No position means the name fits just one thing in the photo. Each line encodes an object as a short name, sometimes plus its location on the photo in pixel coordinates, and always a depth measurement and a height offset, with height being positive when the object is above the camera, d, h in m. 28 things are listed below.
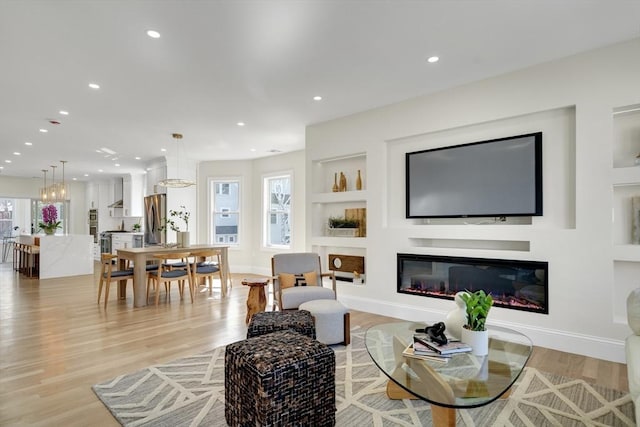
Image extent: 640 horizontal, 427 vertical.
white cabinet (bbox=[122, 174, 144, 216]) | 10.10 +0.60
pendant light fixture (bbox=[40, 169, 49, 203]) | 9.53 +0.59
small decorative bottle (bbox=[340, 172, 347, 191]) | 5.15 +0.48
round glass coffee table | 1.66 -0.85
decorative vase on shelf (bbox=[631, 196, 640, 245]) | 3.06 -0.06
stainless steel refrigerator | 8.12 -0.07
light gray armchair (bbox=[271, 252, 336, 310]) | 3.81 -0.78
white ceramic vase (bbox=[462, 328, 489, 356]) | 2.09 -0.77
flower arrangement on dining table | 7.86 -0.04
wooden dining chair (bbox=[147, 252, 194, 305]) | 5.13 -0.88
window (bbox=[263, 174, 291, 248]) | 7.72 +0.08
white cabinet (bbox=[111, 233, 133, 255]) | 9.66 -0.71
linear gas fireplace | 3.48 -0.71
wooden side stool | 4.20 -0.99
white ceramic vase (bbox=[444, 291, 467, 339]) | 2.28 -0.69
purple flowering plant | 7.69 -0.05
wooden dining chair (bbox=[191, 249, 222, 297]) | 5.61 -0.86
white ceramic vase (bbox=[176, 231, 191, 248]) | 5.98 -0.41
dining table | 5.10 -0.77
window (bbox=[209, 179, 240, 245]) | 8.48 +0.12
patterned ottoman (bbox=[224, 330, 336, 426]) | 1.87 -0.94
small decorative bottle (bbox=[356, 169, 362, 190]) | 4.96 +0.44
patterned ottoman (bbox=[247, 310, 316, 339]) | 2.74 -0.86
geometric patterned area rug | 2.13 -1.25
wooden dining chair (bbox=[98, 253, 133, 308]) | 5.08 -0.87
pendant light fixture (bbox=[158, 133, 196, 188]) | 6.01 +0.57
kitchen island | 7.53 -0.87
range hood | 10.94 +0.74
